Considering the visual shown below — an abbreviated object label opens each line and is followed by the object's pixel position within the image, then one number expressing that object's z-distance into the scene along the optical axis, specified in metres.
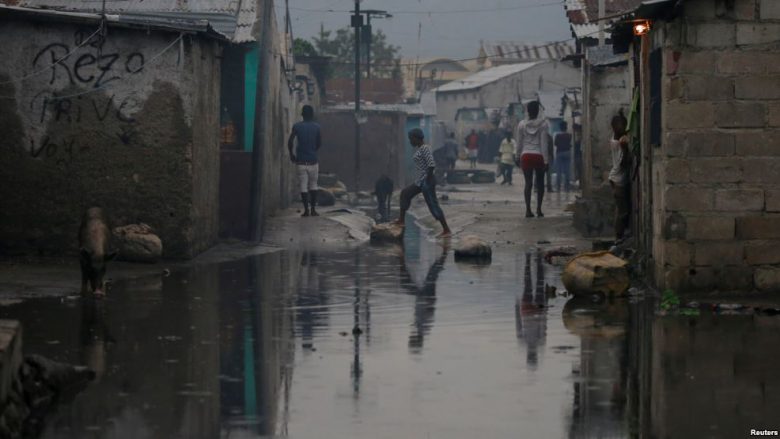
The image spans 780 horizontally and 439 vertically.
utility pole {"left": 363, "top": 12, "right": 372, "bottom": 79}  55.97
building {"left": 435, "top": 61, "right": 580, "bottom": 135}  82.56
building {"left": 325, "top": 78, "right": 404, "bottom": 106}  73.94
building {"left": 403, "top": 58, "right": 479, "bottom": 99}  102.94
